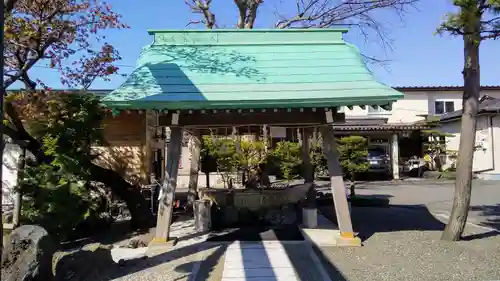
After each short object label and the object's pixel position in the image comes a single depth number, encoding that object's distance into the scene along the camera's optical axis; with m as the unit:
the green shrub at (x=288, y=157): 16.81
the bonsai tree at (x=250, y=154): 12.97
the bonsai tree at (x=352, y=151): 17.97
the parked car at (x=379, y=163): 24.52
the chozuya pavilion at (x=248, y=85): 7.04
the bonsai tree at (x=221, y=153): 13.70
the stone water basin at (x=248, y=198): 10.16
